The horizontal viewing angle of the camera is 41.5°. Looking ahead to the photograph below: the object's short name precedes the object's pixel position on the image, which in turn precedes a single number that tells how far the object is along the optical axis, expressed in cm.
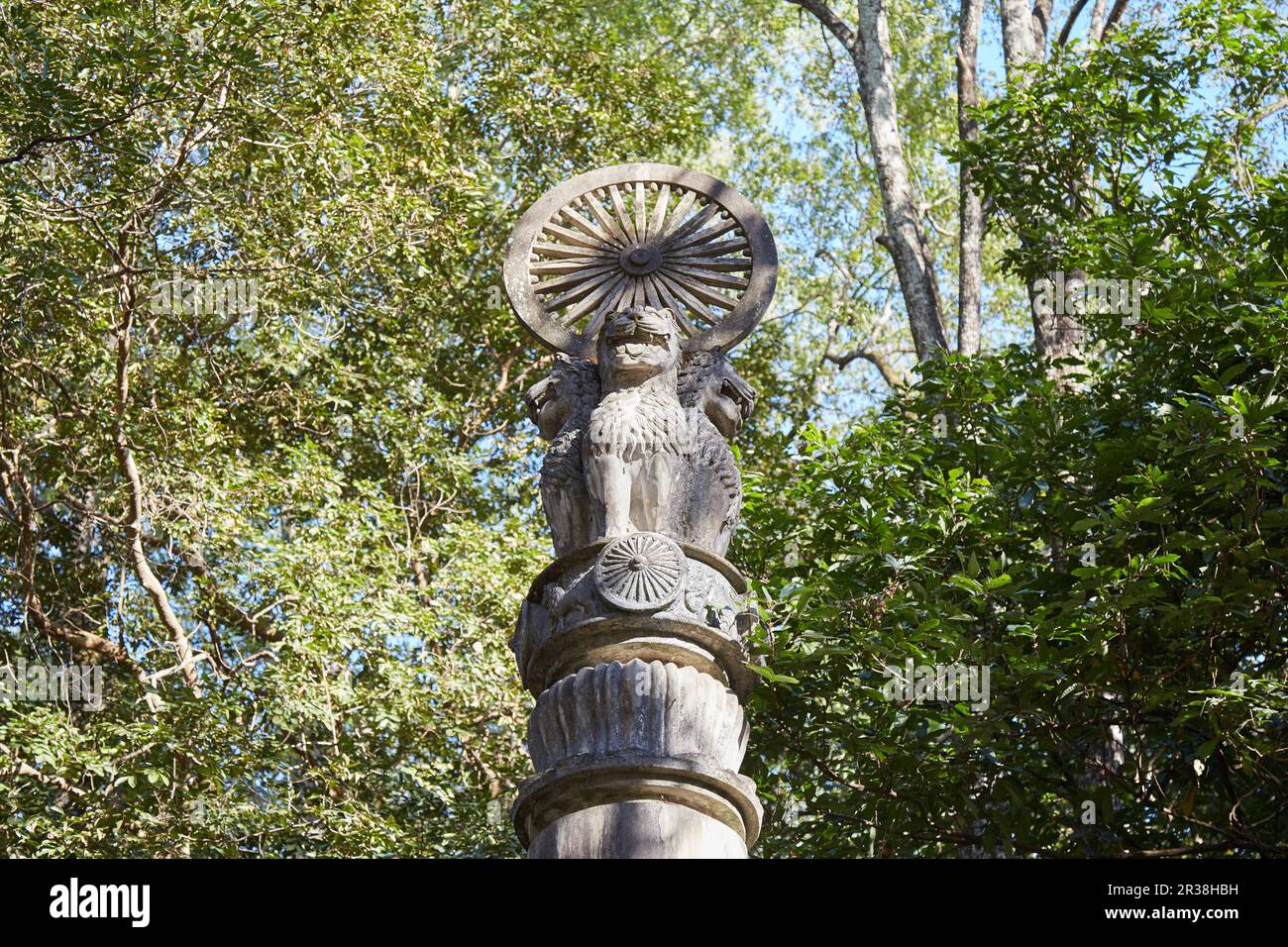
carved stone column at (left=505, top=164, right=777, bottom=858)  528
